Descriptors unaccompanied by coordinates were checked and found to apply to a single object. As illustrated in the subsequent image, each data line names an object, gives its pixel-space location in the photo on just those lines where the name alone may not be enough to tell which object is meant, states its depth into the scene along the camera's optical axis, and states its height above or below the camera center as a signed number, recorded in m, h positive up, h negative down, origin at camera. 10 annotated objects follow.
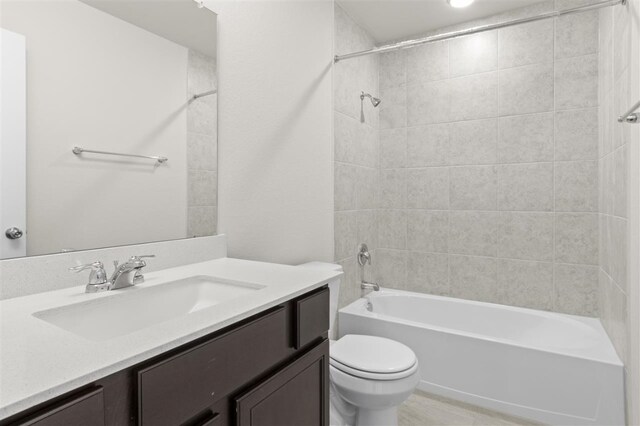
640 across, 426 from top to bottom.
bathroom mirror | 0.95 +0.28
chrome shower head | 2.72 +0.87
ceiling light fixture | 2.24 +1.33
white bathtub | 1.77 -0.81
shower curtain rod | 1.67 +0.98
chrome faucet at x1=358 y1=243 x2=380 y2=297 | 2.69 -0.35
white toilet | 1.62 -0.77
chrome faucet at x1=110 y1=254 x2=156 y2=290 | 1.05 -0.18
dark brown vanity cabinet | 0.58 -0.35
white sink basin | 0.90 -0.27
